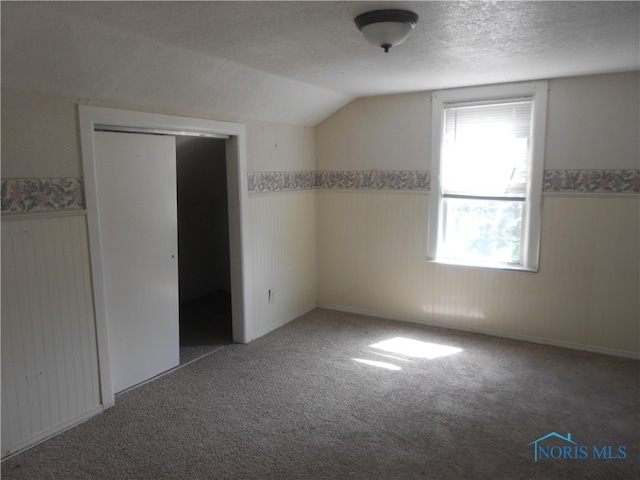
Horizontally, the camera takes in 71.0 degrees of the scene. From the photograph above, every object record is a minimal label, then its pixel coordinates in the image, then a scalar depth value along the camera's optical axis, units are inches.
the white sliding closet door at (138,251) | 111.7
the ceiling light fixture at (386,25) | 77.9
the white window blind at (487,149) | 146.0
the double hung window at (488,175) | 143.8
